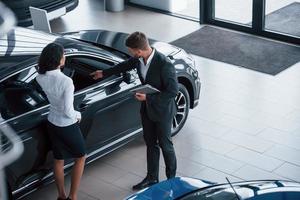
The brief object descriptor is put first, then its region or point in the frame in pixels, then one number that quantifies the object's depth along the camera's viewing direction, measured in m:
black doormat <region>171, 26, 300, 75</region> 9.28
